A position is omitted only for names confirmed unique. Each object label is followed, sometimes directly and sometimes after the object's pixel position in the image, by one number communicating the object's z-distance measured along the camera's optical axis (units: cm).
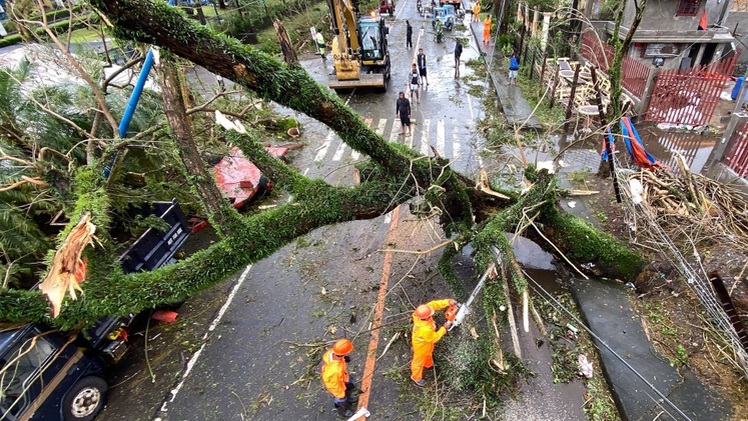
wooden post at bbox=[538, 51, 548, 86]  1263
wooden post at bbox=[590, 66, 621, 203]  700
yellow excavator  1369
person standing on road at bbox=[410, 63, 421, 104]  1316
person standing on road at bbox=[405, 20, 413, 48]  1981
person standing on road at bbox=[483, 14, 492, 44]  1906
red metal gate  895
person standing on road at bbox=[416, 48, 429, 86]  1444
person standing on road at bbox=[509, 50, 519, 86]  1388
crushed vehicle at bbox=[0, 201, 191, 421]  405
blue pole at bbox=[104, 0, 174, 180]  474
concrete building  1454
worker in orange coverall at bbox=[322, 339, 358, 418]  421
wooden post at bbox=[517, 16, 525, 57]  1579
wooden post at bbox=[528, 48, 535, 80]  1459
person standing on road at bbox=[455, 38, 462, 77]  1505
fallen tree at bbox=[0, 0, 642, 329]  337
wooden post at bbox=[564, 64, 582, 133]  984
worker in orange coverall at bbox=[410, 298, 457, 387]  435
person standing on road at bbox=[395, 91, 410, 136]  1075
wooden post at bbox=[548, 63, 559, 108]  1124
